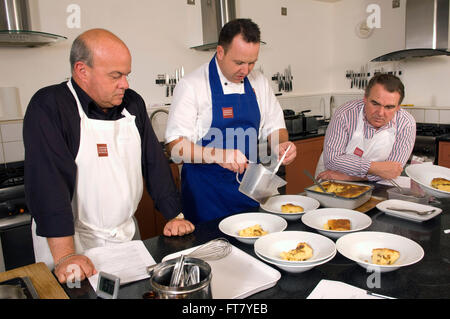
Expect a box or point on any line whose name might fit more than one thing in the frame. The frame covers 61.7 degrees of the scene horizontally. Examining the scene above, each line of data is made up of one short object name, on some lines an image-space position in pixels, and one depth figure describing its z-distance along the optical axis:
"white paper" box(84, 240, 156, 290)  1.04
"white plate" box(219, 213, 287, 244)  1.33
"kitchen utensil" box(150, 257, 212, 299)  0.73
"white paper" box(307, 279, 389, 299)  0.90
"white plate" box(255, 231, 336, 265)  1.09
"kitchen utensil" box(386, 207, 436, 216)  1.38
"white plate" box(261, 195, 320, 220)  1.43
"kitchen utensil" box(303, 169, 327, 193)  1.58
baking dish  1.48
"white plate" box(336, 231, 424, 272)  1.06
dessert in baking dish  1.53
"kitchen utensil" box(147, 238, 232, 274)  1.12
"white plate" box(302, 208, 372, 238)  1.30
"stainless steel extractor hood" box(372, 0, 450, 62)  3.56
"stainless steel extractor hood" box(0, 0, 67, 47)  2.38
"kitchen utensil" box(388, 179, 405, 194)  1.64
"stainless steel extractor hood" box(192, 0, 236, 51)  3.49
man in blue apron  1.73
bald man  1.21
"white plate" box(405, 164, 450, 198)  1.80
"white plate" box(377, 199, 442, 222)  1.36
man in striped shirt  1.98
